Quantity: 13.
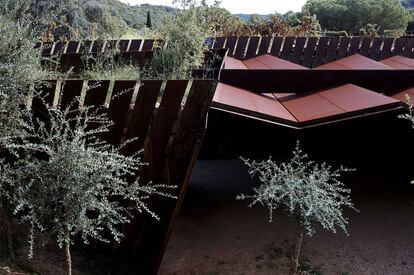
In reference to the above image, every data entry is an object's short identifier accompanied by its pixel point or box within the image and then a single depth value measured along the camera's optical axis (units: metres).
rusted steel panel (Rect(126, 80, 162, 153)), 3.44
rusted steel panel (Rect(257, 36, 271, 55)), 8.07
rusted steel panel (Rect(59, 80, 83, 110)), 3.44
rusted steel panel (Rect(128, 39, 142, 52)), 7.43
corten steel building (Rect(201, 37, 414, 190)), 3.88
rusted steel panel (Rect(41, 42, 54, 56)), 7.04
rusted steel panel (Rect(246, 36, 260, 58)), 8.03
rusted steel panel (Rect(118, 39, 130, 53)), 7.34
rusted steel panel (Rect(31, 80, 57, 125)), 3.40
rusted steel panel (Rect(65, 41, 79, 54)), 7.22
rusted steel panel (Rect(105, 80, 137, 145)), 3.42
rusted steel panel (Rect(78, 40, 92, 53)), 7.11
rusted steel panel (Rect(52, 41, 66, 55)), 7.13
